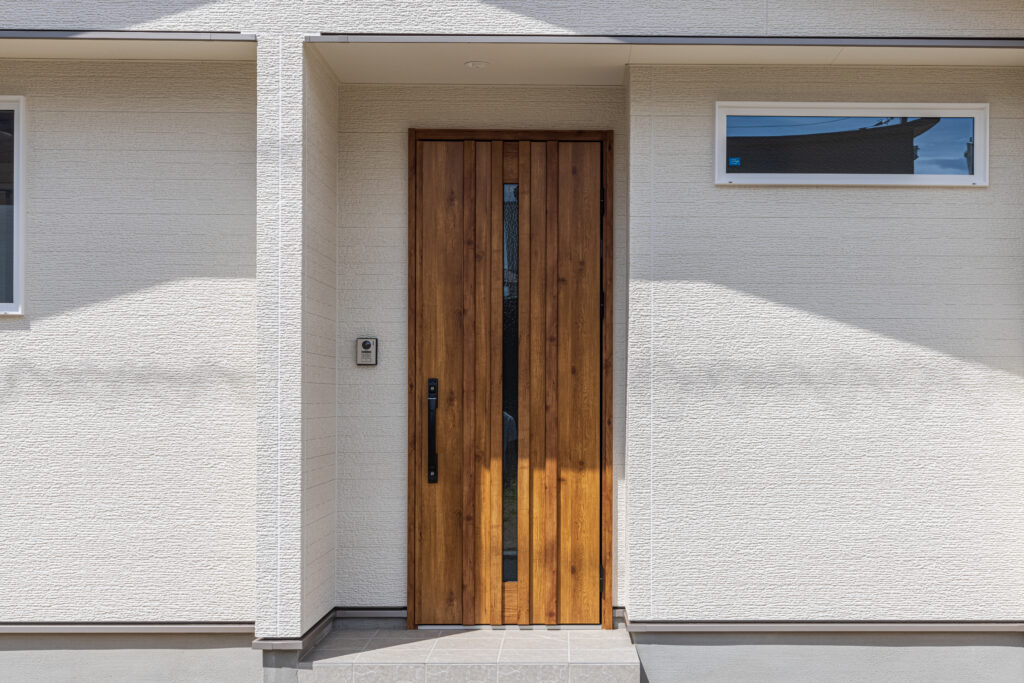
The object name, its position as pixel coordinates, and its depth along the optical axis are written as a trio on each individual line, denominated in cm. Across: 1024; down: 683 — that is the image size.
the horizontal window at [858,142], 419
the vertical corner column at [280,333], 385
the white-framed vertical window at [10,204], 420
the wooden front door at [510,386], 444
